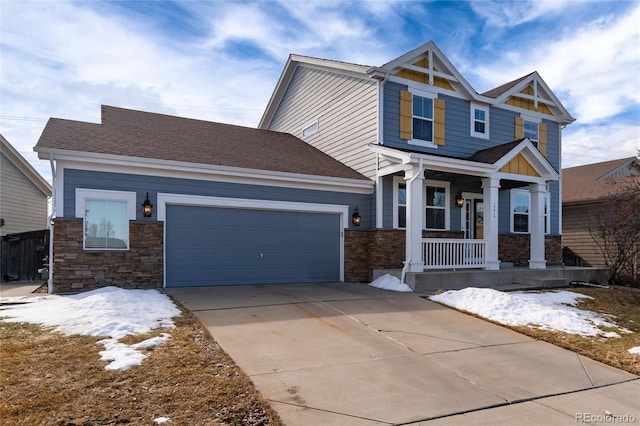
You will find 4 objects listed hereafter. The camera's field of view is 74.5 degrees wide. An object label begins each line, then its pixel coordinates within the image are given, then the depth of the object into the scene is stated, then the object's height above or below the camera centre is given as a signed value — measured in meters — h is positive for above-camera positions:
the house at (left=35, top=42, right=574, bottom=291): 9.48 +0.94
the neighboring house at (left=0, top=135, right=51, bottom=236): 17.00 +1.03
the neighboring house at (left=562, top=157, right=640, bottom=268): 18.25 +0.72
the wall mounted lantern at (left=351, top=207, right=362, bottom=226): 12.19 +0.06
